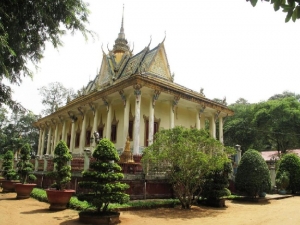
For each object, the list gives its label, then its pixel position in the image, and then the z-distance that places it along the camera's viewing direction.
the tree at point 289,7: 2.50
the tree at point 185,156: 10.09
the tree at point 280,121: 26.92
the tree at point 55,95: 36.81
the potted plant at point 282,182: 16.92
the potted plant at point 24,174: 12.36
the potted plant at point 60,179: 9.22
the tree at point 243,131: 31.11
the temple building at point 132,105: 15.12
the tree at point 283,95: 41.22
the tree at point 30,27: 6.39
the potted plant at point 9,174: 14.84
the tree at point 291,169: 17.59
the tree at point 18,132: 40.38
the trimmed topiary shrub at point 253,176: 13.39
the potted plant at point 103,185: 7.48
